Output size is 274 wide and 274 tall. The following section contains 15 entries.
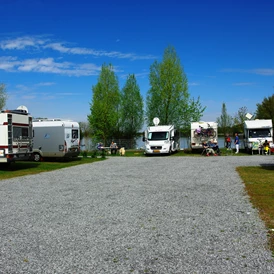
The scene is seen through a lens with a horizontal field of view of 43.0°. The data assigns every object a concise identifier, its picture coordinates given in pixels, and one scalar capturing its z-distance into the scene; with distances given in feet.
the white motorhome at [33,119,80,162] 70.90
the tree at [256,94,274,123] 158.90
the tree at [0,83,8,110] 130.33
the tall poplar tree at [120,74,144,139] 166.81
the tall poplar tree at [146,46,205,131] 125.80
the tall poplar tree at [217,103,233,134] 245.65
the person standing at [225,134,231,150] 104.42
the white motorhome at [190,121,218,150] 92.43
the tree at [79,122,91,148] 187.62
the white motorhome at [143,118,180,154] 89.10
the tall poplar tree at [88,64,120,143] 150.30
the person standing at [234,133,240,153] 93.67
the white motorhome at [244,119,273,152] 87.20
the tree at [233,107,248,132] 169.78
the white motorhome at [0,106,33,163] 53.83
